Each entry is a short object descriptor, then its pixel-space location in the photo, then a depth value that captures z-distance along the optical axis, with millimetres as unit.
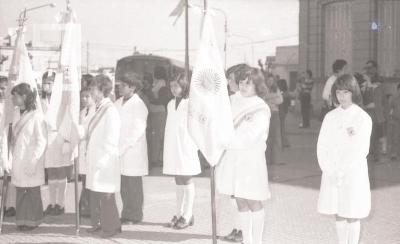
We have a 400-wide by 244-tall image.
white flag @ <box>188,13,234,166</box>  5055
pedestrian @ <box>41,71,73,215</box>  7863
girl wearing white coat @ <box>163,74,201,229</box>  7078
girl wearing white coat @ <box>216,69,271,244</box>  5559
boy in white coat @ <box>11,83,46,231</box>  6895
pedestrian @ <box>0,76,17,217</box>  7781
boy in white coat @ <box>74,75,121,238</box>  6574
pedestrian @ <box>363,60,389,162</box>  11925
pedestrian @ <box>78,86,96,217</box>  7328
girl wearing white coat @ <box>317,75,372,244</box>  5270
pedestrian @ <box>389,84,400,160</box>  13031
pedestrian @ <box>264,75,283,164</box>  11172
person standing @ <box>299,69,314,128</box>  21375
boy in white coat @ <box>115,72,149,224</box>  6965
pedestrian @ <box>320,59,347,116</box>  9422
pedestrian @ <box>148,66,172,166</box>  12154
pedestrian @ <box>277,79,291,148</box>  15547
